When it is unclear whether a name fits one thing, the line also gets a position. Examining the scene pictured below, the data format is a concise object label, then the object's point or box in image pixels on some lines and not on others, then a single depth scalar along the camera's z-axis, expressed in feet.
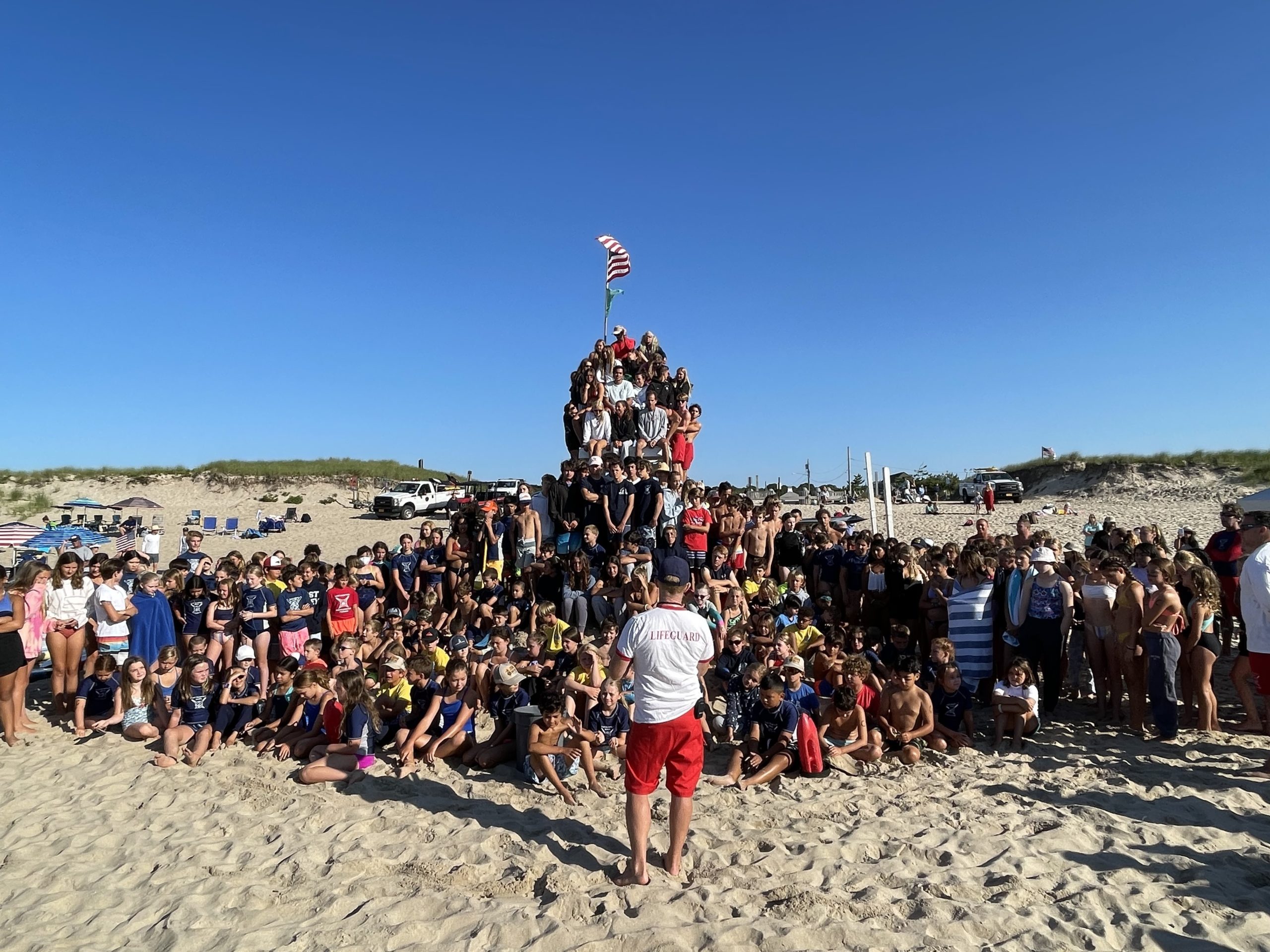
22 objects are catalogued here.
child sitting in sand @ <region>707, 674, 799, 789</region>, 18.06
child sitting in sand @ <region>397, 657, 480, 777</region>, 19.66
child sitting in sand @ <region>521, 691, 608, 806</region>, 17.81
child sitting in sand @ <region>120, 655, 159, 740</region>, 21.81
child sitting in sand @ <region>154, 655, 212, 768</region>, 20.95
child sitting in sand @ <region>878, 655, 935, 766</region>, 19.60
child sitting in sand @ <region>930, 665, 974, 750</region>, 19.84
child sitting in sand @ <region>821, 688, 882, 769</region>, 19.29
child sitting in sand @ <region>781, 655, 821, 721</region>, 19.08
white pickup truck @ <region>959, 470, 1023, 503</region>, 110.73
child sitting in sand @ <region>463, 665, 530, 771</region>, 19.47
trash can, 18.67
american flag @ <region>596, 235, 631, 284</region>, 52.80
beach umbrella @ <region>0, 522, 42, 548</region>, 48.85
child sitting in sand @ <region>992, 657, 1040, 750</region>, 19.72
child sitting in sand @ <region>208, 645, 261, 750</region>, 21.35
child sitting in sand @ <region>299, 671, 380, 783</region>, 18.58
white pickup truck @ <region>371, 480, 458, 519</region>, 96.89
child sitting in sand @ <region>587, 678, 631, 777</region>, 19.76
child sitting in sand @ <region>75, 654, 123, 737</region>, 22.86
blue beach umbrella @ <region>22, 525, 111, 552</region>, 52.75
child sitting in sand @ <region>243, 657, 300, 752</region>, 21.62
